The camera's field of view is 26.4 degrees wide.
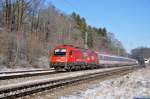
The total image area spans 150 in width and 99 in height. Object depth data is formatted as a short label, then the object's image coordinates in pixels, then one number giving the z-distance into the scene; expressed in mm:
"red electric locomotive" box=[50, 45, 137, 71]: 36625
